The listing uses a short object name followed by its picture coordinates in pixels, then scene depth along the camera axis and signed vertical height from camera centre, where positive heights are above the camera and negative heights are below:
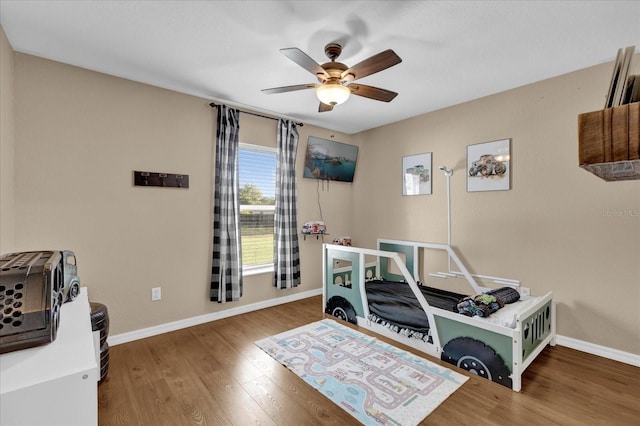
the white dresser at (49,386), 0.74 -0.44
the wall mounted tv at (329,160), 4.04 +0.75
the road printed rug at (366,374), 1.81 -1.14
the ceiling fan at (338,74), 1.84 +0.94
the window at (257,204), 3.56 +0.12
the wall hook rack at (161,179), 2.77 +0.33
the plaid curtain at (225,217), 3.19 -0.03
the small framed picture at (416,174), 3.64 +0.49
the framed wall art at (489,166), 2.97 +0.48
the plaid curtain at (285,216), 3.70 -0.03
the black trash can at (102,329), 2.08 -0.81
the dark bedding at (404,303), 2.52 -0.81
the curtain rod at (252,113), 3.19 +1.16
